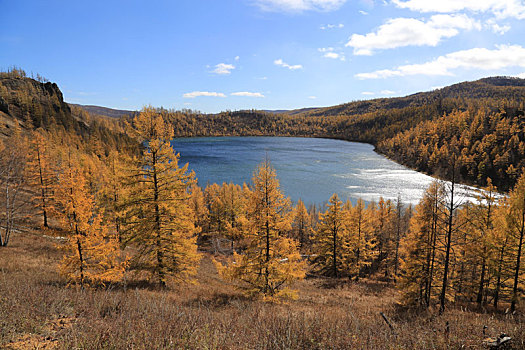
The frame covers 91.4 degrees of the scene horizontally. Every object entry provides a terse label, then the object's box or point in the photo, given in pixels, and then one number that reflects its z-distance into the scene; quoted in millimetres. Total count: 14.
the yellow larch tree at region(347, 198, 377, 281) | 29823
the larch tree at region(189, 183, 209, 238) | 49688
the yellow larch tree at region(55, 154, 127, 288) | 12750
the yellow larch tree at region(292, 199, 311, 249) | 49875
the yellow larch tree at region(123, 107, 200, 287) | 14109
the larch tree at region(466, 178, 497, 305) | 19422
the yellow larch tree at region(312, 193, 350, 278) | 28641
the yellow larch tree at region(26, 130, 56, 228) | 26750
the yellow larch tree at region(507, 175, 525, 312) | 15312
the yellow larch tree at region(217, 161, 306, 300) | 15125
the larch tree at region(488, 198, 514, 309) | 16859
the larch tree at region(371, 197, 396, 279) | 40344
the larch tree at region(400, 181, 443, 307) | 18469
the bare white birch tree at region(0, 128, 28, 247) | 20723
